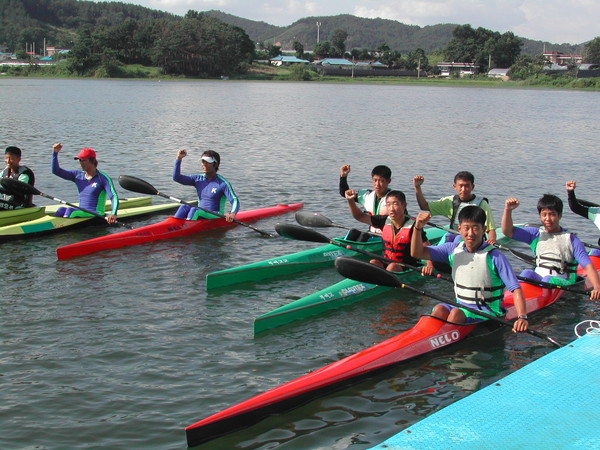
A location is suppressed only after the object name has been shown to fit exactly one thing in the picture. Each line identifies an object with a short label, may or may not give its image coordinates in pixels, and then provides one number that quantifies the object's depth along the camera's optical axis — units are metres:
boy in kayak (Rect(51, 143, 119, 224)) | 14.36
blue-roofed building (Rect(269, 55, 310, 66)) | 168.00
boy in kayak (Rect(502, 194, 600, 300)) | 9.29
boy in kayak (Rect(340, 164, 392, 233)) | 11.52
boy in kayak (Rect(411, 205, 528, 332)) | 7.75
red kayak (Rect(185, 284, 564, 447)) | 6.59
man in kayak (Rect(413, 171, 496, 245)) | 10.99
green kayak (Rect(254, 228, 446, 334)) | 9.46
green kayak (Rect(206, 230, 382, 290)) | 11.47
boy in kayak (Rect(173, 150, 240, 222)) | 14.38
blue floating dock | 5.80
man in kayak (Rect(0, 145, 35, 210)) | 14.09
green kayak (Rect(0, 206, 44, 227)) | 14.20
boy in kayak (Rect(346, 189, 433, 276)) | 10.23
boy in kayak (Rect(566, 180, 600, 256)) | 11.57
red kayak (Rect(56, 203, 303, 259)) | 12.91
